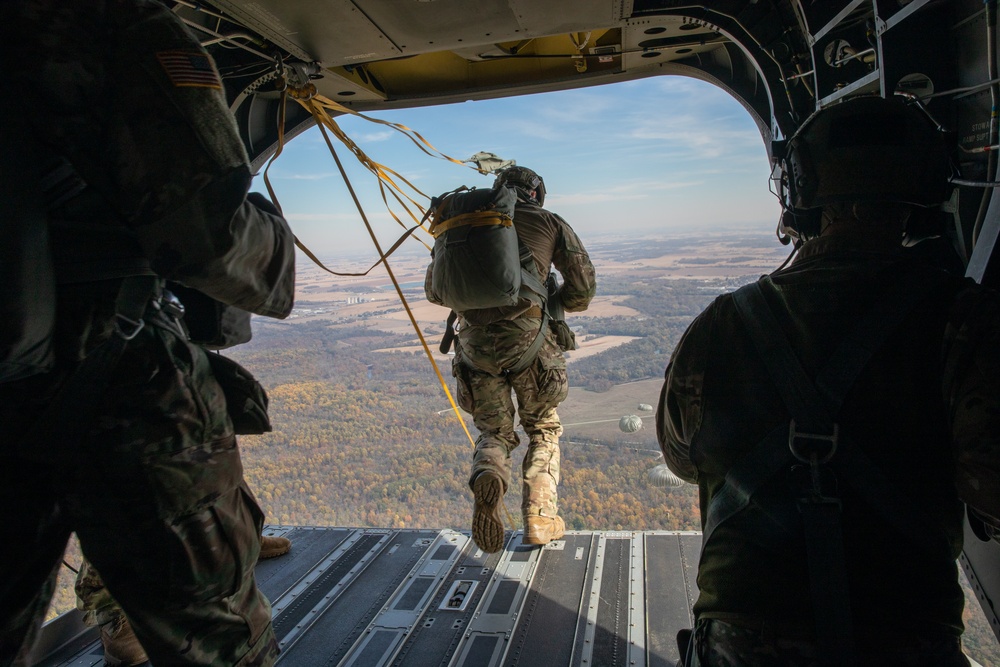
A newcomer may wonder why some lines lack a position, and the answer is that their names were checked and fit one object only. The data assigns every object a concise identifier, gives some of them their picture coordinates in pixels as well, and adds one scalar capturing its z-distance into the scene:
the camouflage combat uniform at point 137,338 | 1.18
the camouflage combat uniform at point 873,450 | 1.05
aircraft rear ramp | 2.61
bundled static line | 2.62
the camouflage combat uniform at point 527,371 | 3.38
